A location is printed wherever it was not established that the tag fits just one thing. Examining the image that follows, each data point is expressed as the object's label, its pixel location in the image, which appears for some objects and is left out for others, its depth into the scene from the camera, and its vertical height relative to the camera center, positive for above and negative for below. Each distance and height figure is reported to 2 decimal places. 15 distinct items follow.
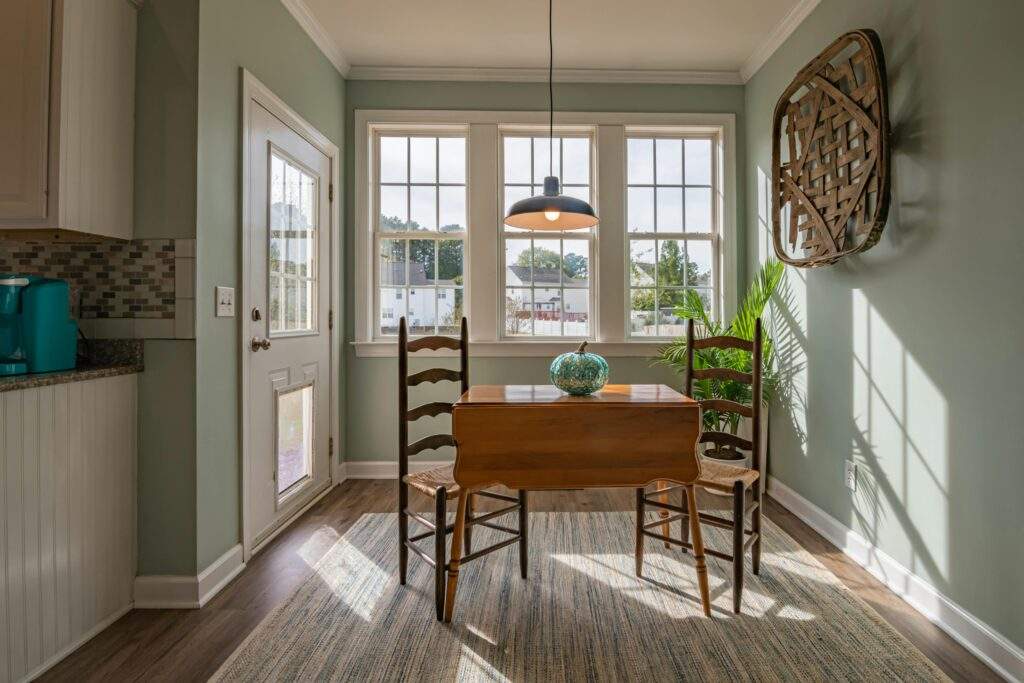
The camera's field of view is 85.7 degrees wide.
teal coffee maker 1.74 +0.07
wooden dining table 1.90 -0.34
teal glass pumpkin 2.12 -0.10
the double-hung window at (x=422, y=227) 3.67 +0.80
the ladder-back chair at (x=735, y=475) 1.96 -0.49
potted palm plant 3.06 -0.05
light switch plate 2.15 +0.18
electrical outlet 2.43 -0.57
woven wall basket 2.14 +0.85
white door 2.47 +0.11
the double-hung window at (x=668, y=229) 3.70 +0.79
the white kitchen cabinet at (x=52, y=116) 1.68 +0.72
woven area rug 1.65 -0.95
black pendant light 2.15 +0.55
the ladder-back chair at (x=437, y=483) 1.92 -0.50
